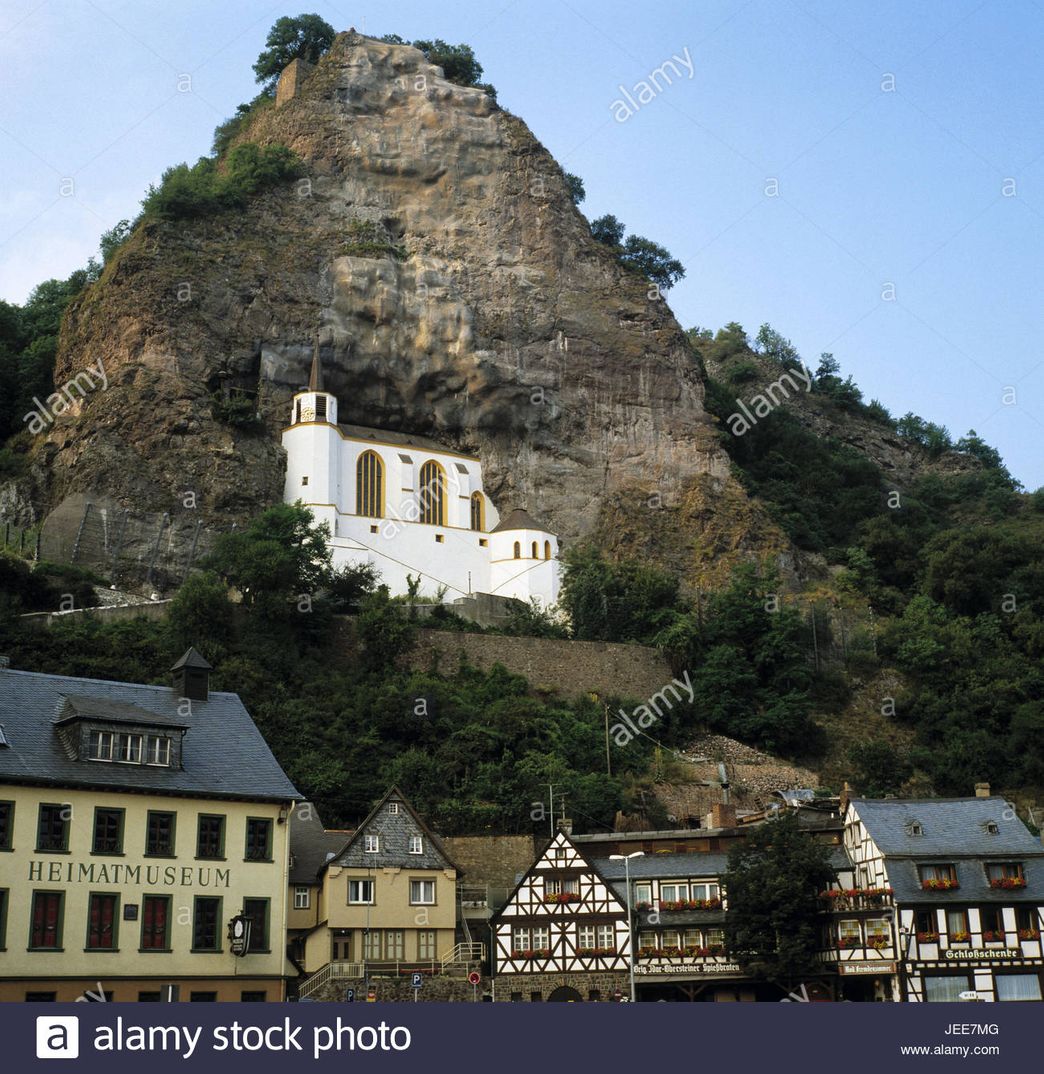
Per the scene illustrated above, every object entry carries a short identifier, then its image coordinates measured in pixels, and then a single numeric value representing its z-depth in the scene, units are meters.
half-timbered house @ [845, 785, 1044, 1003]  44.94
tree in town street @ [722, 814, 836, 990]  44.47
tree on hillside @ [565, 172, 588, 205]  109.00
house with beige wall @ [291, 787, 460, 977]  44.94
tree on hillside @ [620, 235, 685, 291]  111.64
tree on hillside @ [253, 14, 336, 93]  103.50
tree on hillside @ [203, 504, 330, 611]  65.62
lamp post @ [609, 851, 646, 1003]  46.34
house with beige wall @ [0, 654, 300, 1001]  38.56
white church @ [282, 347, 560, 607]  79.62
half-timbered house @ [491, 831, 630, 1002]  46.34
